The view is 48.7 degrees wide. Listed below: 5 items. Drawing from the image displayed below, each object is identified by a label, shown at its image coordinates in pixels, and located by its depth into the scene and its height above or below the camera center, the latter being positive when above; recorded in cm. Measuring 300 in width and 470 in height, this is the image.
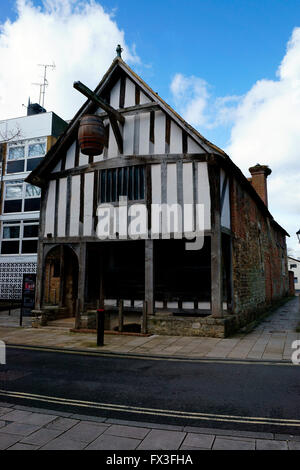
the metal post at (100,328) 904 -120
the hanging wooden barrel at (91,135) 1099 +491
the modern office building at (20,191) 1930 +562
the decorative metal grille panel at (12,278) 1848 +29
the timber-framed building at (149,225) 1072 +238
